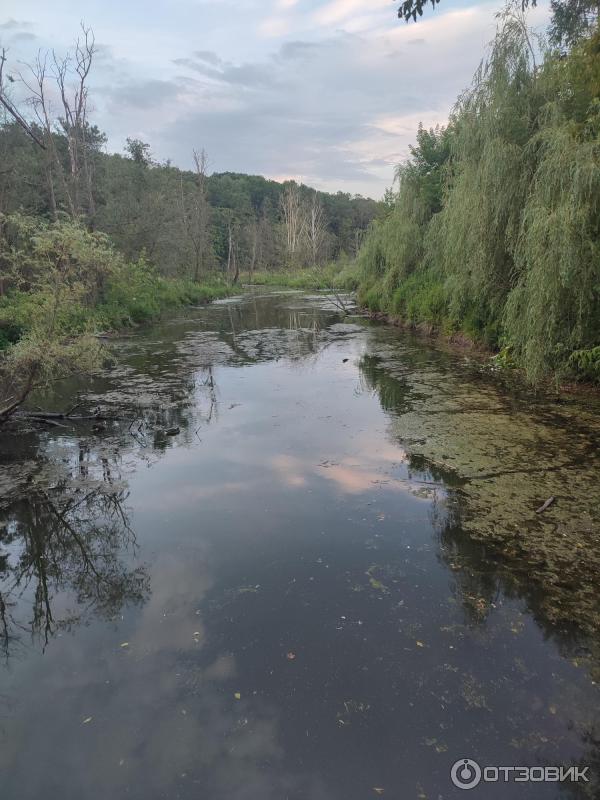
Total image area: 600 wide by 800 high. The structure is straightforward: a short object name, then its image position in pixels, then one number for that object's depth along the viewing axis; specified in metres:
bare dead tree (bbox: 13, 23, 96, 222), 19.02
